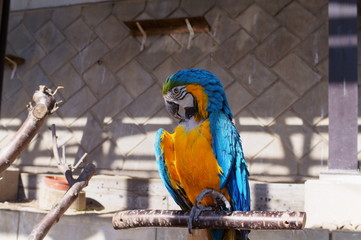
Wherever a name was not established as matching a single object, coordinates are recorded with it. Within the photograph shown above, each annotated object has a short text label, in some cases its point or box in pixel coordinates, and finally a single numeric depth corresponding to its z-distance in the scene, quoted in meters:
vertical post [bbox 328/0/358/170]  2.06
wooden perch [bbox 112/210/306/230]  0.97
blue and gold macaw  1.22
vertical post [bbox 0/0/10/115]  2.81
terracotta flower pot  2.71
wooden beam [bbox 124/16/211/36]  3.36
